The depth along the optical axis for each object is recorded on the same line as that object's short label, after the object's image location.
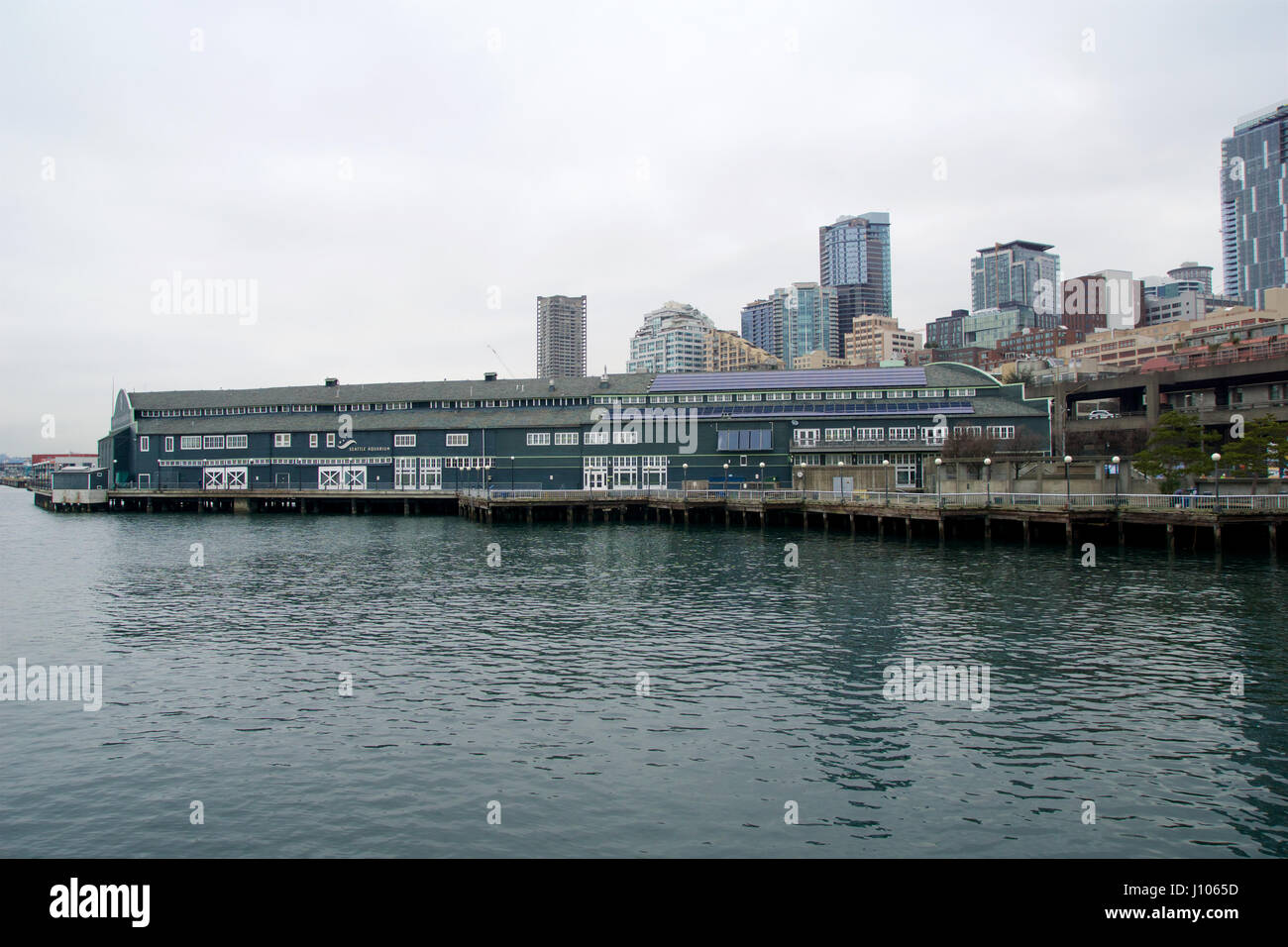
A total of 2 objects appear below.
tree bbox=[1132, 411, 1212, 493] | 62.25
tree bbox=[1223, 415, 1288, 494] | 59.50
